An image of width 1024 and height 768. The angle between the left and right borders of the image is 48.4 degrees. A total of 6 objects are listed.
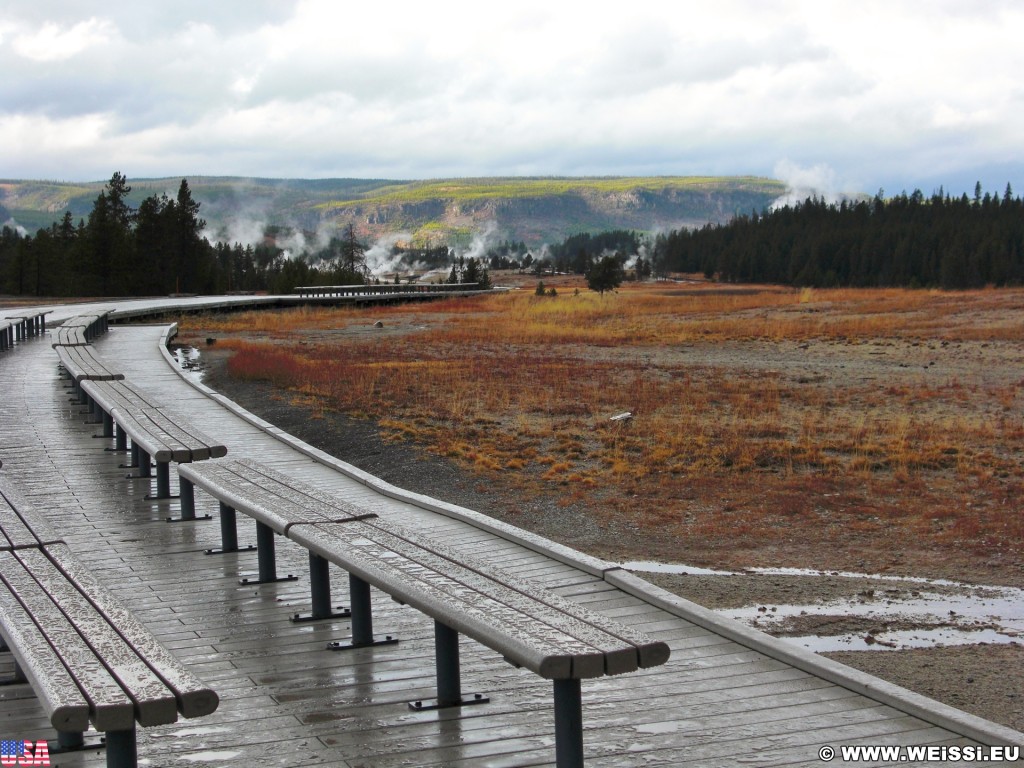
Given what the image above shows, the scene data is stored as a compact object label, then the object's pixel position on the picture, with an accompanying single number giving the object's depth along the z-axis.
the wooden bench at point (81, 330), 17.88
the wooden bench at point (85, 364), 12.14
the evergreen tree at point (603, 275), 58.06
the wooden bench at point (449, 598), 3.44
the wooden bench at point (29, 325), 22.48
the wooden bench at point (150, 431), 7.44
